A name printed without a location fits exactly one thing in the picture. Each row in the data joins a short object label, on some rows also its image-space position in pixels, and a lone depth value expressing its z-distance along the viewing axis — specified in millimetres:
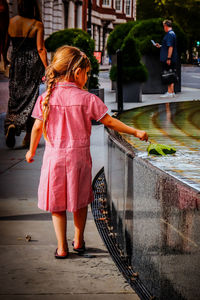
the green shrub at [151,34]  17750
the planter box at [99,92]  11555
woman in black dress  7406
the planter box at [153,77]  17703
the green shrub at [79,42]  11211
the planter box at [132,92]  14734
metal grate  3232
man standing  15266
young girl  3588
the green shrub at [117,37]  17906
